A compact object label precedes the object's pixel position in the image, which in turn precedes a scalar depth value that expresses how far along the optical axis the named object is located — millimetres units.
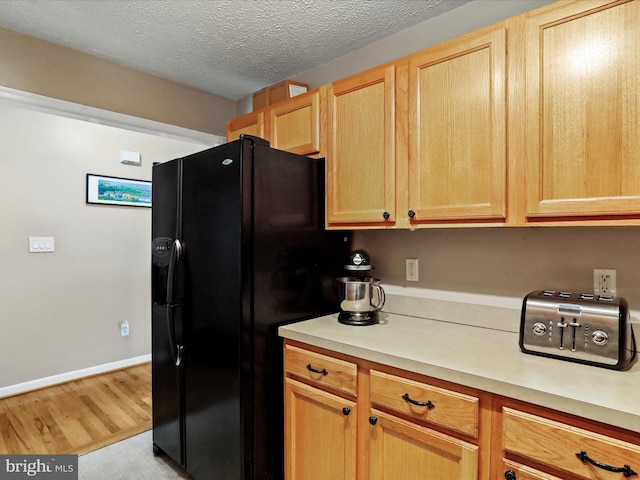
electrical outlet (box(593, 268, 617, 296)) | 1402
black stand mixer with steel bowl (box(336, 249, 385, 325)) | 1737
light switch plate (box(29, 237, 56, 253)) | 3051
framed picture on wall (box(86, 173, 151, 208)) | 3391
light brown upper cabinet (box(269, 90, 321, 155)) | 1961
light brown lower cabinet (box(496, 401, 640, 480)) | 911
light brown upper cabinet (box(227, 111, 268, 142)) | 2285
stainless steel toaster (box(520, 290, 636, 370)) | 1144
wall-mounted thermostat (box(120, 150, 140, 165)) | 3572
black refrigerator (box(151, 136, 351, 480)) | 1604
